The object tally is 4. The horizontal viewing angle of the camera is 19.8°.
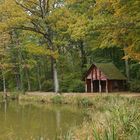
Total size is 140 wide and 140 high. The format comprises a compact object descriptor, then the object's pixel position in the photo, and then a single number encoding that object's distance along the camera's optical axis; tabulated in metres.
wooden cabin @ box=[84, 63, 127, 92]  39.19
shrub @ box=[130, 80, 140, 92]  37.12
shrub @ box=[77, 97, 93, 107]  27.62
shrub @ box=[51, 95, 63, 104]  32.03
